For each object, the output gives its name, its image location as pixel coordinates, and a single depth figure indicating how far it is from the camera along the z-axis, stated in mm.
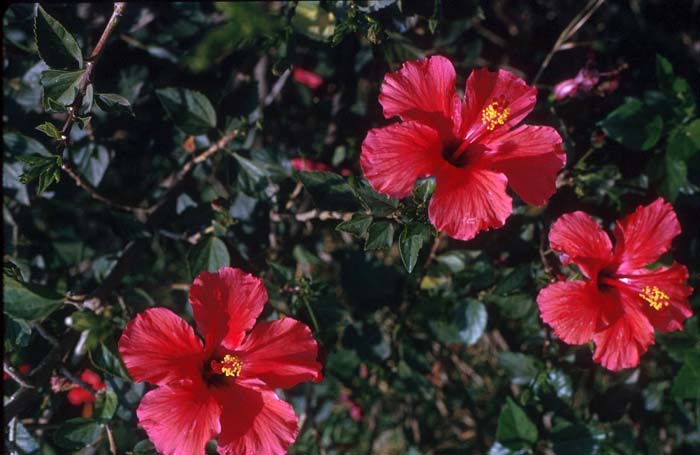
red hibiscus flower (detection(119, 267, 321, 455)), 1140
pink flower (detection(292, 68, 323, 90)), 1421
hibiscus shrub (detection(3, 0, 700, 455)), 1151
